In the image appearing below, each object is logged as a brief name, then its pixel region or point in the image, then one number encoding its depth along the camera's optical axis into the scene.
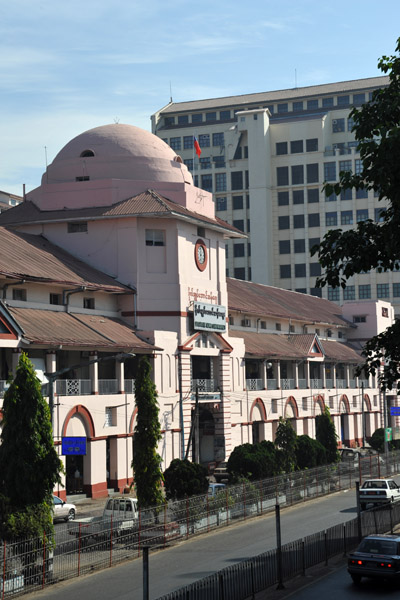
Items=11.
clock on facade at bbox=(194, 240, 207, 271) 74.38
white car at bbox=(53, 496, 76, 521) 49.15
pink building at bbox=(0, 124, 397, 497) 59.03
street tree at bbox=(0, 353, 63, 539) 34.00
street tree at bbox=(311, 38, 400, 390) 24.81
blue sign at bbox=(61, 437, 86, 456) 47.16
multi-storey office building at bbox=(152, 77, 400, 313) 146.25
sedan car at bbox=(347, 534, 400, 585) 31.33
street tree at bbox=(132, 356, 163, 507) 46.09
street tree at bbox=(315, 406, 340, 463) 81.55
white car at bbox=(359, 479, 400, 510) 55.58
